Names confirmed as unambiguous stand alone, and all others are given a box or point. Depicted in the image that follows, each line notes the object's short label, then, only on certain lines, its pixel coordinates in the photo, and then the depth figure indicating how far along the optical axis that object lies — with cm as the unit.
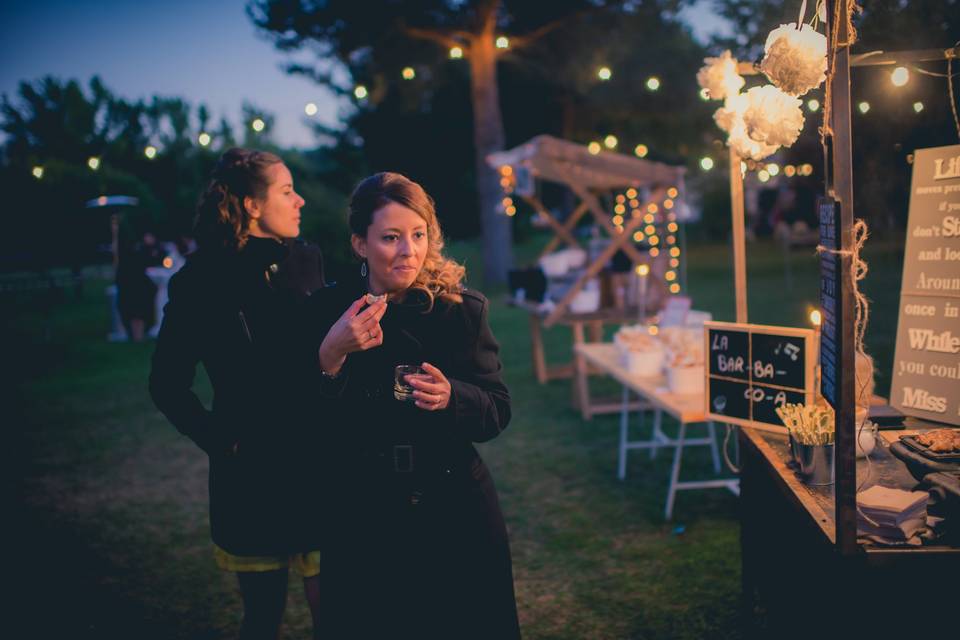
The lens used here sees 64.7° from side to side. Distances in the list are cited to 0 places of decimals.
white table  397
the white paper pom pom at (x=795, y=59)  208
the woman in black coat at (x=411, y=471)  195
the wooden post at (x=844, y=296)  178
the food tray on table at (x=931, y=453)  226
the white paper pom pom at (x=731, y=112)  268
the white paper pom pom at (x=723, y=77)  291
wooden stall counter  190
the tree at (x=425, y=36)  1481
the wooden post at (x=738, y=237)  316
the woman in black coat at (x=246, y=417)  228
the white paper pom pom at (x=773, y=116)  237
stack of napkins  194
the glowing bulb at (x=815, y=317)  295
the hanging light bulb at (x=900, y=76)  319
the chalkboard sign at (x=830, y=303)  183
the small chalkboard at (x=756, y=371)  287
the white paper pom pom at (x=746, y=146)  256
